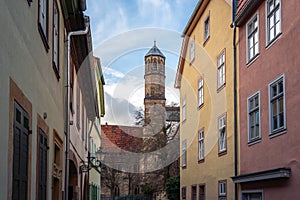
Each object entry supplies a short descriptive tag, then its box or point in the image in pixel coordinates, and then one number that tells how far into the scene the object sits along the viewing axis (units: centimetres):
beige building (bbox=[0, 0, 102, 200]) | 521
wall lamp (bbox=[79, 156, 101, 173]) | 1804
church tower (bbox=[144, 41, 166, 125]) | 6241
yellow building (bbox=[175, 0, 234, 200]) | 1870
